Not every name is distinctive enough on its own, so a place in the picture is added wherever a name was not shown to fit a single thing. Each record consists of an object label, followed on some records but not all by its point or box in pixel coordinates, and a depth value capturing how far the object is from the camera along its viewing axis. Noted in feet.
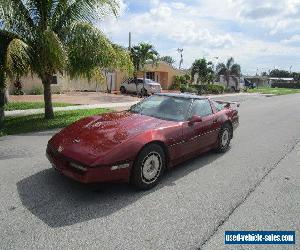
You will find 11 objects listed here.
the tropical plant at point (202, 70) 136.36
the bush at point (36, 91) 76.43
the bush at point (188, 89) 112.89
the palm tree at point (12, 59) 29.25
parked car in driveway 90.48
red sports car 15.21
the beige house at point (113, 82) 76.96
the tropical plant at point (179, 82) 125.12
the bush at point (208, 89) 117.83
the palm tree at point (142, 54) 98.17
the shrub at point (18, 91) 72.82
